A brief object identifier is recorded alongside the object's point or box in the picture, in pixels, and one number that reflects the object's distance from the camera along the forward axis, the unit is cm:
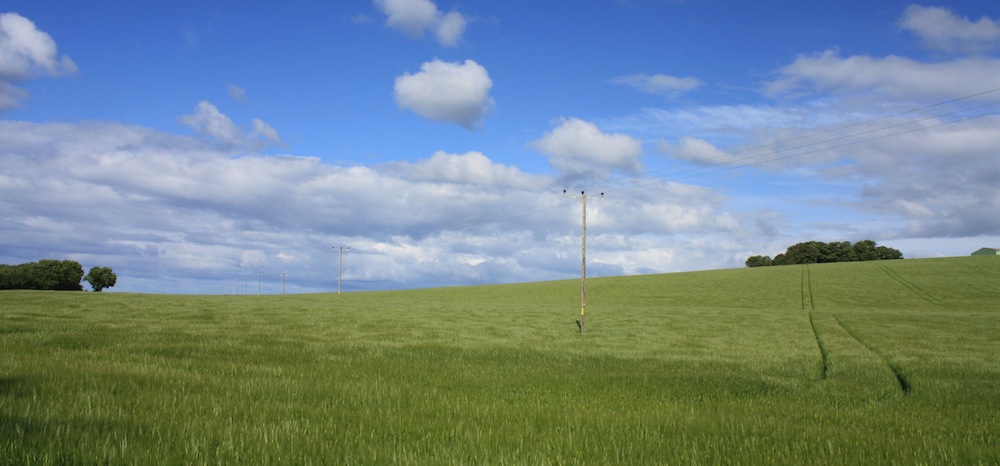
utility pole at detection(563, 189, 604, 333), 3984
